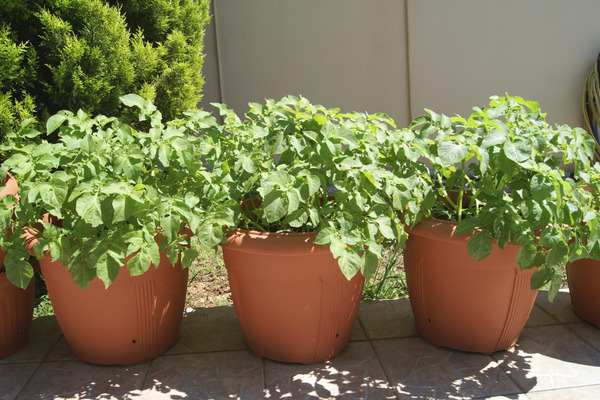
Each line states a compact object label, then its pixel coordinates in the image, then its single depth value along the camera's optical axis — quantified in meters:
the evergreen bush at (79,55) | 2.53
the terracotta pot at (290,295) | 2.01
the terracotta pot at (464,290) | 2.11
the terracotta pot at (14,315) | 2.22
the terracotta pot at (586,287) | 2.45
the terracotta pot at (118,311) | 2.09
